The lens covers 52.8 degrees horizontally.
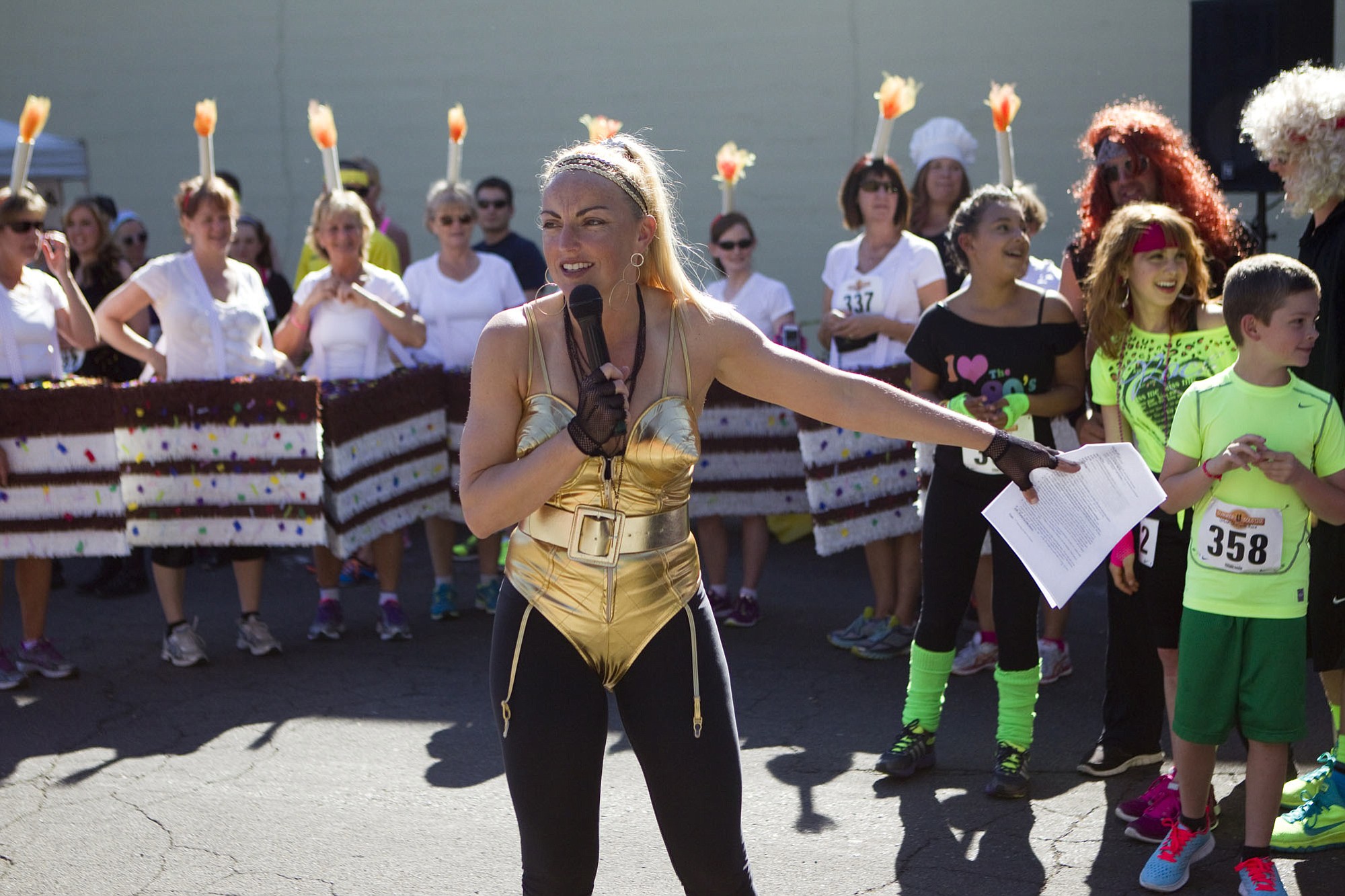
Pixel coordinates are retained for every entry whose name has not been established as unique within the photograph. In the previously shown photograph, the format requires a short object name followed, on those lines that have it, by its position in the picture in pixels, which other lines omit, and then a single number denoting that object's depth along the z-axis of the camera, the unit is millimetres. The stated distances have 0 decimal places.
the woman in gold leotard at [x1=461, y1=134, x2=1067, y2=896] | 2652
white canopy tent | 10031
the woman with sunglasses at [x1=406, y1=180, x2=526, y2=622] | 7098
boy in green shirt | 3510
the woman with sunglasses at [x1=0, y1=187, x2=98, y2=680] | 6129
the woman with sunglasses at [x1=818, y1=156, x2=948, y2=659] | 6172
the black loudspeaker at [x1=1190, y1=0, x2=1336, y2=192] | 7785
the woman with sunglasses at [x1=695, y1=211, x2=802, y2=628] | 6848
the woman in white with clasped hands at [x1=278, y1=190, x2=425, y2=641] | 6570
